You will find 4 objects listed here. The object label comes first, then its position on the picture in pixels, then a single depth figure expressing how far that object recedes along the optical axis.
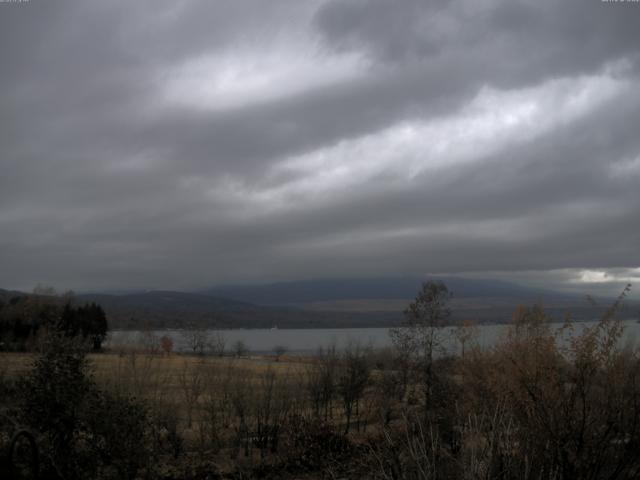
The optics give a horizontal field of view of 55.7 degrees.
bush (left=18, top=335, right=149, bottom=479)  12.45
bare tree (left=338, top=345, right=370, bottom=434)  29.80
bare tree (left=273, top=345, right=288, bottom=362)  88.74
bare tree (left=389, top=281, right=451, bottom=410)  28.11
